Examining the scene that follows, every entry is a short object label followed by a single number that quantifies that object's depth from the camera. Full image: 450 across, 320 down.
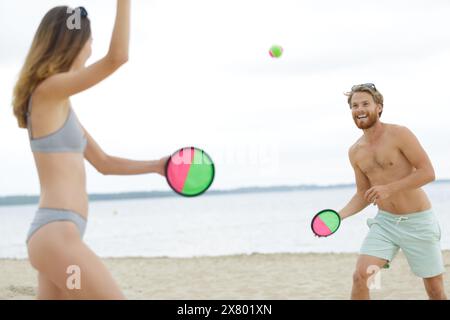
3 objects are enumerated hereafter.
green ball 7.68
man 5.09
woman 2.68
